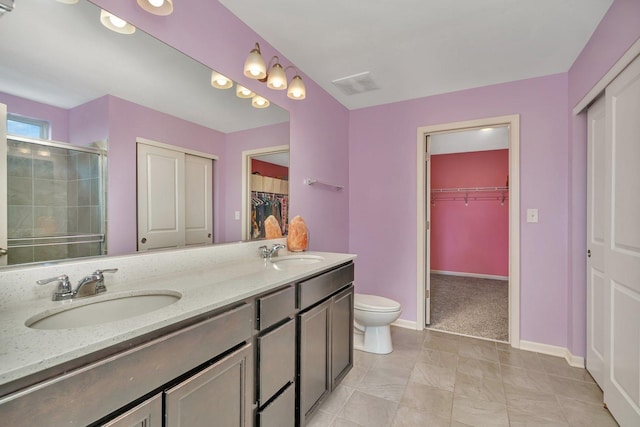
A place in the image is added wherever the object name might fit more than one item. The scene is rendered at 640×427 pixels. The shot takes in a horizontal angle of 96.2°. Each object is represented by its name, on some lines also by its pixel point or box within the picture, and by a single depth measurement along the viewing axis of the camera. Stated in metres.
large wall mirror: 0.95
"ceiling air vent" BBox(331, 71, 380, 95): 2.51
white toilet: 2.30
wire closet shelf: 4.95
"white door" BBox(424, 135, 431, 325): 2.97
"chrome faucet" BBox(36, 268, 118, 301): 0.95
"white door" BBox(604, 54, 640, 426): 1.39
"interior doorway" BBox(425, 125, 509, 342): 4.45
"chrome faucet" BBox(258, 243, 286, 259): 1.85
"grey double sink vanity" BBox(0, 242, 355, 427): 0.62
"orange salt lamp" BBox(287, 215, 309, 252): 2.19
